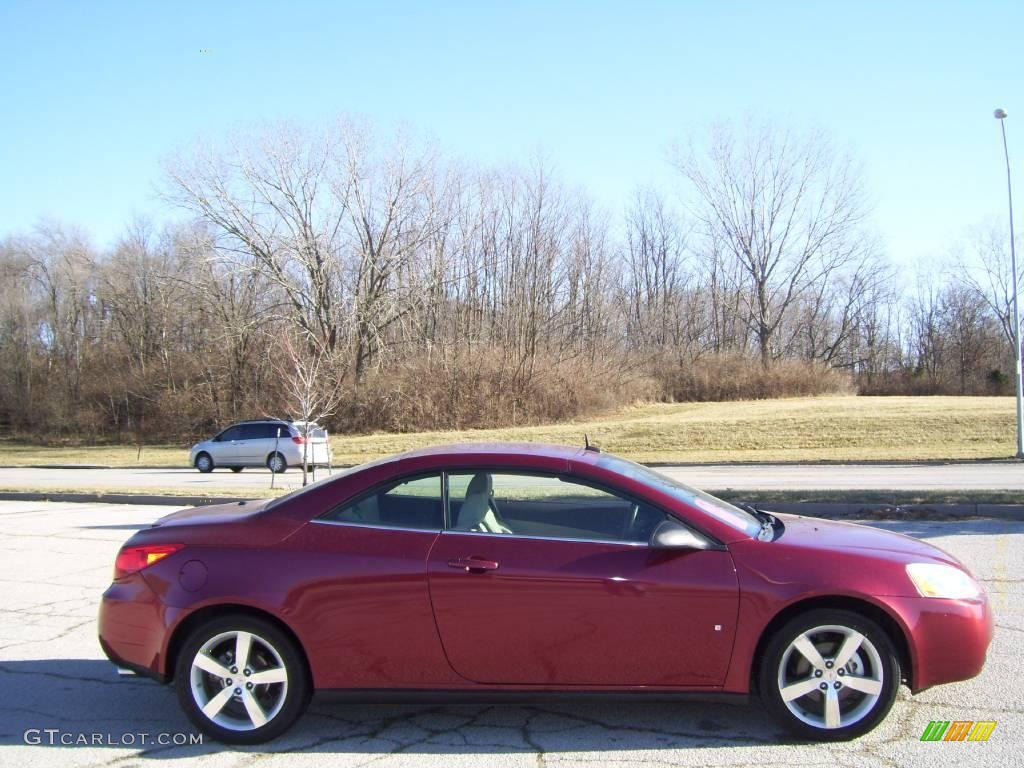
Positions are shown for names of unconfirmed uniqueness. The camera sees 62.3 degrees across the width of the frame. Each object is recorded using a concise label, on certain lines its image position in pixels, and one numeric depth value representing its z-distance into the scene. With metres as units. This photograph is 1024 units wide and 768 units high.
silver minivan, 25.58
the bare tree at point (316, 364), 28.98
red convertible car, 4.04
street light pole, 21.70
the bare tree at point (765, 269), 58.50
